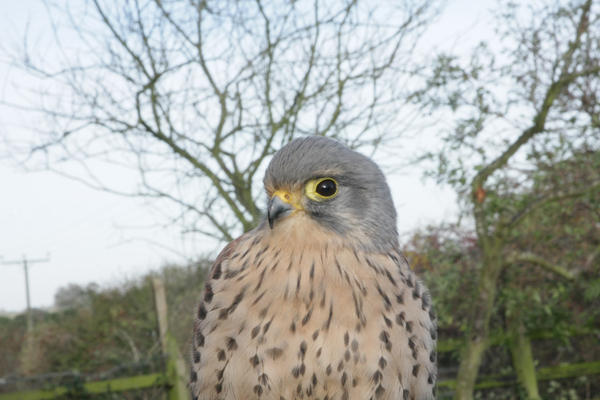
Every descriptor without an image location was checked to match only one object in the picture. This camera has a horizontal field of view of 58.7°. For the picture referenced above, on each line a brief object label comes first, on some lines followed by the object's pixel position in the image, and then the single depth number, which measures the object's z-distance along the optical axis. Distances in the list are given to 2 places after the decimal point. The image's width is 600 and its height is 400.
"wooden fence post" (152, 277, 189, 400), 5.71
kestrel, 1.56
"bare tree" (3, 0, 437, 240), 4.05
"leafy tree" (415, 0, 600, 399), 4.84
